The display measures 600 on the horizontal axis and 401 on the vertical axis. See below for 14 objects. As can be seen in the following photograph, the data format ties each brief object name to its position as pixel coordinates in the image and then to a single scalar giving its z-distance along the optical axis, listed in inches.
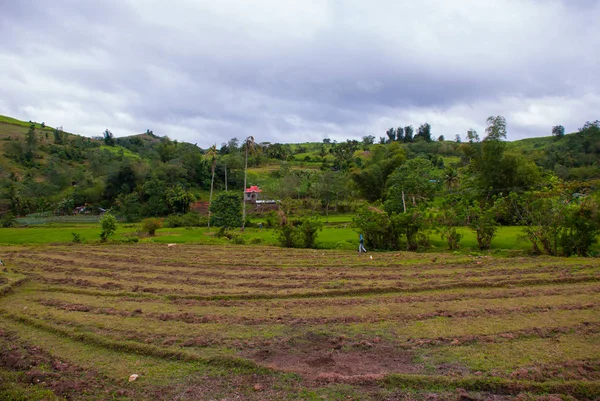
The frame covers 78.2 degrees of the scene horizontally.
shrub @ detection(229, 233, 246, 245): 1135.6
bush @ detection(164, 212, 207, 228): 1759.6
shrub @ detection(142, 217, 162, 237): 1373.0
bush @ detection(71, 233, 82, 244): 1141.1
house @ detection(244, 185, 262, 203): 2446.2
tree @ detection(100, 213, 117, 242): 1147.3
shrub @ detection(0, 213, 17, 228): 1708.9
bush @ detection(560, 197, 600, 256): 749.9
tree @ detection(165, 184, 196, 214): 2028.8
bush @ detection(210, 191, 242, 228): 1421.0
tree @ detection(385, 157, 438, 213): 1190.3
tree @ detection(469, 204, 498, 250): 876.6
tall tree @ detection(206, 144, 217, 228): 1742.1
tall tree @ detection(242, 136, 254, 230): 1584.6
